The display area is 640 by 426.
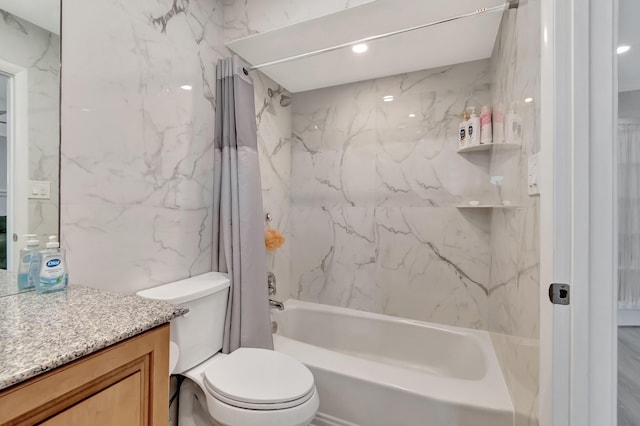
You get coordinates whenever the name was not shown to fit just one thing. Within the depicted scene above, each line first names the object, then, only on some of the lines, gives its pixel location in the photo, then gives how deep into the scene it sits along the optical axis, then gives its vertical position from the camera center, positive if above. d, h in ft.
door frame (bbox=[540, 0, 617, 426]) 2.32 +0.03
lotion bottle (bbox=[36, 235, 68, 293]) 2.86 -0.62
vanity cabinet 1.56 -1.16
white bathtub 3.80 -2.70
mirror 2.96 +0.97
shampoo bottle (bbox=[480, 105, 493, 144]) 5.41 +1.66
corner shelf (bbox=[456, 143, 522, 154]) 4.40 +1.32
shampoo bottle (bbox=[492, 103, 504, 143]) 4.61 +1.55
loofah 6.32 -0.61
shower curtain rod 3.87 +2.81
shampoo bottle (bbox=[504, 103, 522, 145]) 3.59 +1.17
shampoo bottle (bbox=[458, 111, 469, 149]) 5.78 +1.70
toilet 3.45 -2.28
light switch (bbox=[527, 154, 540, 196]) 2.78 +0.38
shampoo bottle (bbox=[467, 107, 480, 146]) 5.58 +1.63
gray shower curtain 4.91 -0.05
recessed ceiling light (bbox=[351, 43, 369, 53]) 5.46 +3.23
